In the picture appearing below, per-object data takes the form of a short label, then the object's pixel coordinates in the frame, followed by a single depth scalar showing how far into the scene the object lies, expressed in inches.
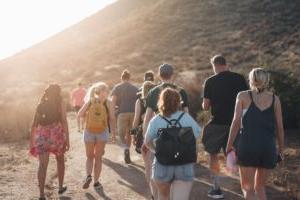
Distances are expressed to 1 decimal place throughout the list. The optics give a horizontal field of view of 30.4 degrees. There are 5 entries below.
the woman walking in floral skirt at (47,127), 333.4
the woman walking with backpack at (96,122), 360.2
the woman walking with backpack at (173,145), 224.2
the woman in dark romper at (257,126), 238.2
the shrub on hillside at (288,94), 559.2
